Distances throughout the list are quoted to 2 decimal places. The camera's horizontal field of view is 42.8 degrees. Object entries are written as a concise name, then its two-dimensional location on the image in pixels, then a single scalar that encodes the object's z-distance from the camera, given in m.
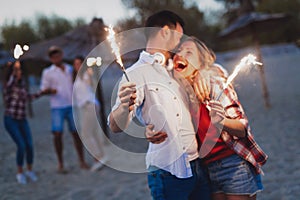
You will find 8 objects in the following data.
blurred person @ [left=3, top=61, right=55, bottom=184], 4.72
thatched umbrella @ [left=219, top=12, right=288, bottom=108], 9.64
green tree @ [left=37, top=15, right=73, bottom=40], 26.33
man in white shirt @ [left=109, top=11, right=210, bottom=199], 1.63
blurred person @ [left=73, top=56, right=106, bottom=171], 5.25
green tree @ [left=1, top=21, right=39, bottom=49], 22.55
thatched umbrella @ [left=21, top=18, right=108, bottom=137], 6.00
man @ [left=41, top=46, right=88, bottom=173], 5.05
